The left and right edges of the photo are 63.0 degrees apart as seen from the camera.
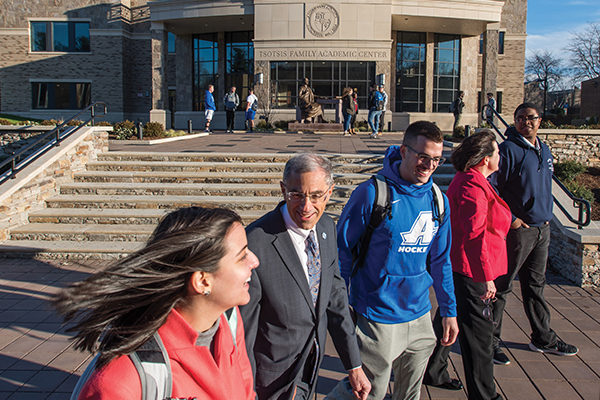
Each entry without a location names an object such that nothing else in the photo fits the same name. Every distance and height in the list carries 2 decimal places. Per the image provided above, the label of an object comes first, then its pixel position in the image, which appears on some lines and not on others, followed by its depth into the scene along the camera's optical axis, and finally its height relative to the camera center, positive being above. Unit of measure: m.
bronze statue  22.00 +1.30
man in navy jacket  4.19 -0.69
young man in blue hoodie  2.80 -0.78
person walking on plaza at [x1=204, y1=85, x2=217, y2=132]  20.61 +1.14
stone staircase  7.78 -1.17
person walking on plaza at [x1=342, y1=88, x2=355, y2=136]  18.78 +1.09
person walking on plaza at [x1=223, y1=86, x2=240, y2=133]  21.41 +1.24
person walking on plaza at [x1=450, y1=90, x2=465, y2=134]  21.67 +1.23
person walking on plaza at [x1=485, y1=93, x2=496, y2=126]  11.82 +0.63
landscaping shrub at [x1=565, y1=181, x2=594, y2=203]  9.84 -1.09
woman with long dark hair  1.41 -0.53
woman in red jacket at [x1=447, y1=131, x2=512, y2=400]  3.35 -0.79
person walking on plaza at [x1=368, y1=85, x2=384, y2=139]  18.06 +1.01
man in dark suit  2.29 -0.75
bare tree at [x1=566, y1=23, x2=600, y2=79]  54.91 +8.68
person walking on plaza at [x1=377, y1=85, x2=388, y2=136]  18.51 +0.74
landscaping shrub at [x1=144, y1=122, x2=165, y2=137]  17.55 +0.05
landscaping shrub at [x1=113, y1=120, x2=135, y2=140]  17.27 +0.03
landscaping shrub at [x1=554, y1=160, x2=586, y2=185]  11.85 -0.78
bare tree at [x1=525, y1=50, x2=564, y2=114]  65.50 +9.22
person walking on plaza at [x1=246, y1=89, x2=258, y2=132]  22.38 +1.02
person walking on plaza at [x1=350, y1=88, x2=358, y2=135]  19.20 +0.74
